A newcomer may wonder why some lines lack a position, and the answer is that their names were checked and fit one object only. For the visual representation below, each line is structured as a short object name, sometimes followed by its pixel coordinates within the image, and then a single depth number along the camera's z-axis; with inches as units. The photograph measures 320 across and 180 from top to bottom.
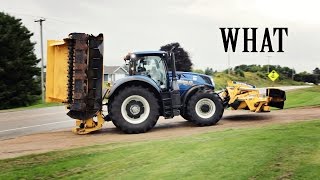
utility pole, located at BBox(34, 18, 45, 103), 1812.1
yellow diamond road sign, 1742.1
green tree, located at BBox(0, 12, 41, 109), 1609.3
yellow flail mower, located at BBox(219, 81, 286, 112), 645.9
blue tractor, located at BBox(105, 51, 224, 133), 574.2
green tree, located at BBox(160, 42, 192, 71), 1180.6
